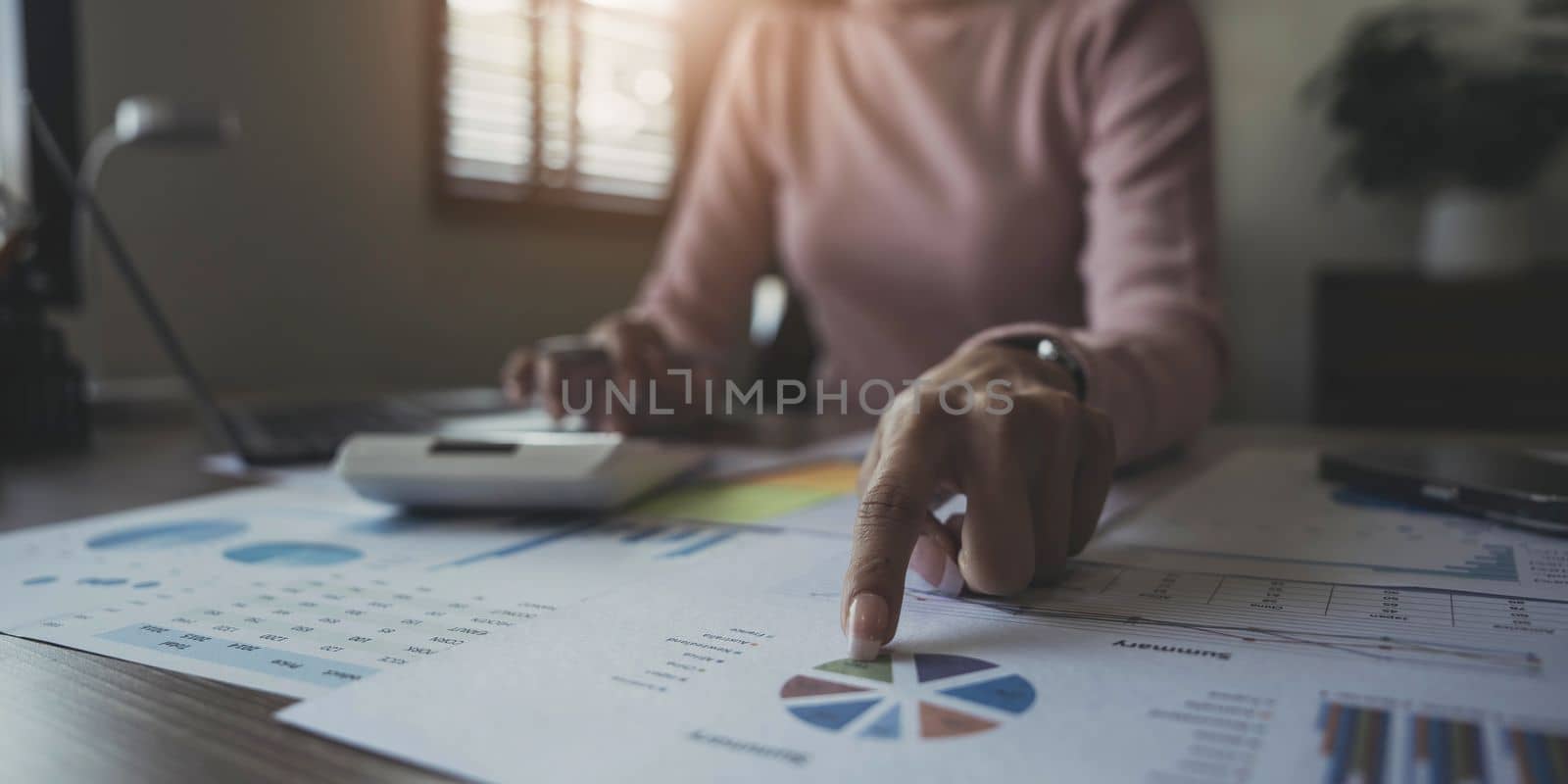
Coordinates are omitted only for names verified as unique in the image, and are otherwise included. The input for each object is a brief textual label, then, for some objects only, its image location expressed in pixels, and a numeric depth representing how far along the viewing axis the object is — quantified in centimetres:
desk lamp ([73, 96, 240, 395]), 98
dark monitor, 91
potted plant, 219
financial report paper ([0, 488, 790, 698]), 31
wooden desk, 23
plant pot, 225
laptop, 67
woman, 38
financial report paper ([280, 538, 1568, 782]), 23
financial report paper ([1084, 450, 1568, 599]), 38
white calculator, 51
